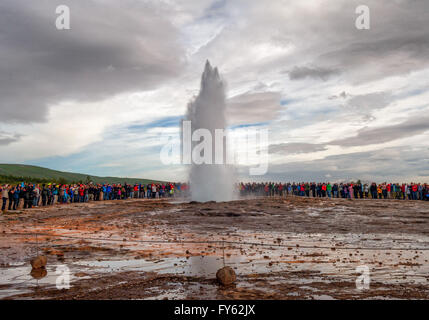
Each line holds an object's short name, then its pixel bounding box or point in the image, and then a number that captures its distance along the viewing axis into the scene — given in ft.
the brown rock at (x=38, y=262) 27.89
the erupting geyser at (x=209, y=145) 117.70
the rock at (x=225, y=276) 22.82
